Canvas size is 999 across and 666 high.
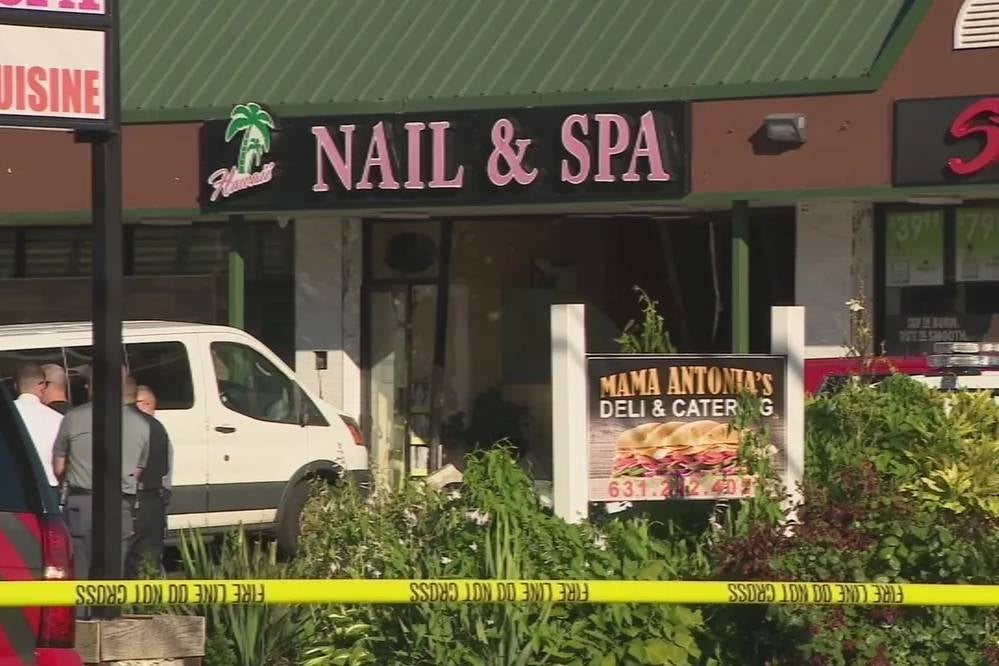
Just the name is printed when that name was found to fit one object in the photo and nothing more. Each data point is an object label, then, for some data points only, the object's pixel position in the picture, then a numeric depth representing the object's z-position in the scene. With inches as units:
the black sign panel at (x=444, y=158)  1417.3
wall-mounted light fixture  1363.2
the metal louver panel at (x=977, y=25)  1339.8
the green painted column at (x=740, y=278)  1423.5
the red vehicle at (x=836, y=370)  1102.4
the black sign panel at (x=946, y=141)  1318.9
